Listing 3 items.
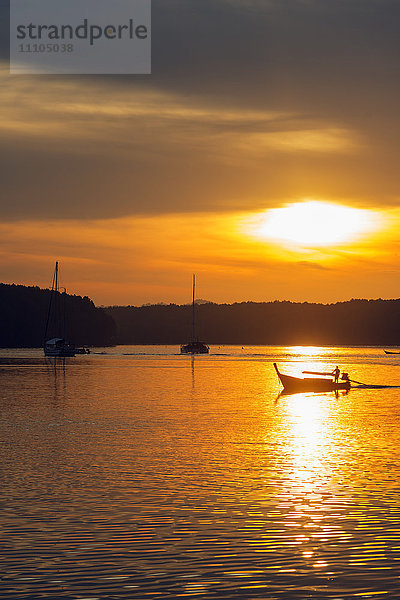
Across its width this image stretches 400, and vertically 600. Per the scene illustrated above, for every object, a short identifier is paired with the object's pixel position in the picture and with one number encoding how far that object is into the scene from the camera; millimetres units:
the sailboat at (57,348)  191000
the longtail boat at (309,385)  85625
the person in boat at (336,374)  85438
